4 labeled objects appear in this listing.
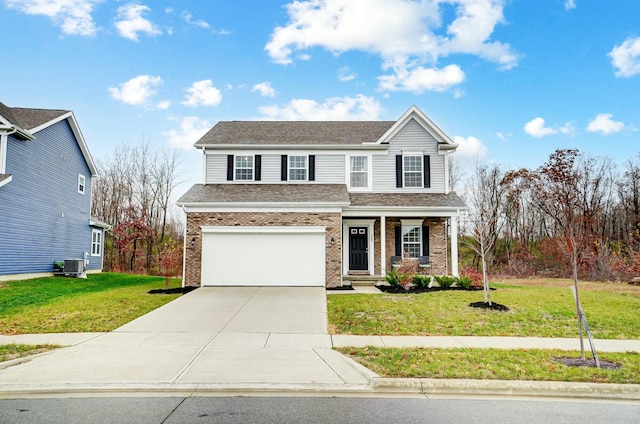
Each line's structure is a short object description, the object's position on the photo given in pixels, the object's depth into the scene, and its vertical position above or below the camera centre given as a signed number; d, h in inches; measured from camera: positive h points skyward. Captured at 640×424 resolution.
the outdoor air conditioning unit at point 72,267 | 825.5 -28.4
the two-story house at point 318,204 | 637.3 +74.7
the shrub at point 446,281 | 616.4 -41.4
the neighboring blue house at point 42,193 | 702.5 +113.4
